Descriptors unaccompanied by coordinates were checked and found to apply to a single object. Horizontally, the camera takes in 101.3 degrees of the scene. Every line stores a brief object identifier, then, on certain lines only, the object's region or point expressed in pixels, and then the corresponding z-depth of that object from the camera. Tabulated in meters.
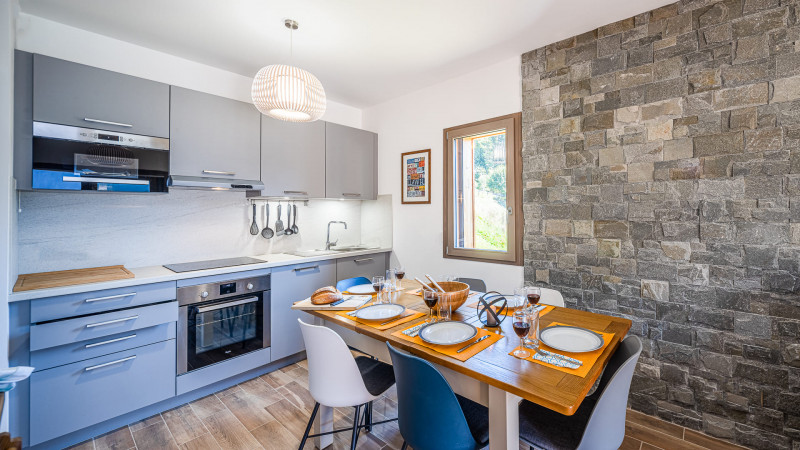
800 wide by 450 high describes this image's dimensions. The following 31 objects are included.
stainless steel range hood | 2.37
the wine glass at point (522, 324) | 1.20
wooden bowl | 1.57
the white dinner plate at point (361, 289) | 2.13
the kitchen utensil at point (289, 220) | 3.37
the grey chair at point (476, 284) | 2.49
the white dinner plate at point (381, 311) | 1.62
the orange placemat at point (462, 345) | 1.23
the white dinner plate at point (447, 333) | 1.36
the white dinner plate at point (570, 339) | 1.29
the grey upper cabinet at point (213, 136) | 2.42
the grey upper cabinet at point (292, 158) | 2.90
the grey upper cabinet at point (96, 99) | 1.92
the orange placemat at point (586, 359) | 1.11
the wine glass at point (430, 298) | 1.55
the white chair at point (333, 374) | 1.44
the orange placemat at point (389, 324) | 1.52
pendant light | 1.96
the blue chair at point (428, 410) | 1.12
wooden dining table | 1.00
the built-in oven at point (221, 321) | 2.27
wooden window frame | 2.73
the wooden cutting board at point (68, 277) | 1.84
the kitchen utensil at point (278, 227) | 3.29
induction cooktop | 2.42
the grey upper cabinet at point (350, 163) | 3.38
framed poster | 3.38
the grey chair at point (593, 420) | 1.13
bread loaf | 1.84
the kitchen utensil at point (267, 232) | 3.19
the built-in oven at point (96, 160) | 1.92
